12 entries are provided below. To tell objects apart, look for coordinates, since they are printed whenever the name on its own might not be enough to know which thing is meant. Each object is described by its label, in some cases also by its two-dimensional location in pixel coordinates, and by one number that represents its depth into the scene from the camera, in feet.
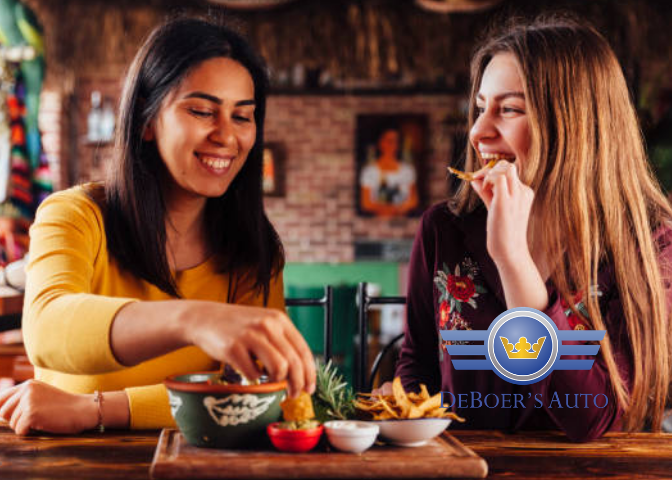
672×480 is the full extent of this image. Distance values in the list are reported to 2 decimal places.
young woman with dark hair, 2.64
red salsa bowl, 2.61
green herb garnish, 3.00
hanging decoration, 10.53
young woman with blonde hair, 3.65
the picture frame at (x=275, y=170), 16.84
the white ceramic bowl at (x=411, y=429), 2.70
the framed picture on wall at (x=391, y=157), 16.79
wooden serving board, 2.45
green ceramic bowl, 2.56
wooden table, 2.69
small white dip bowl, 2.59
